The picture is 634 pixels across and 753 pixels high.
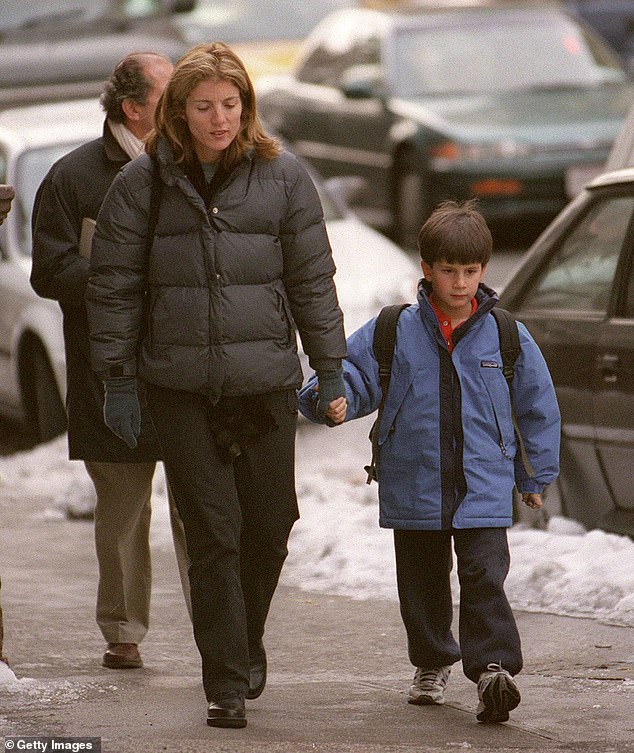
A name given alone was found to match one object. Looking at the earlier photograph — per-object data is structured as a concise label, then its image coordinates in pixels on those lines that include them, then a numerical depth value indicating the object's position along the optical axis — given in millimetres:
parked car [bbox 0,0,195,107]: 28000
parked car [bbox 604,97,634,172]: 16281
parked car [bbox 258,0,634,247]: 30344
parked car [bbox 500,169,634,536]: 14211
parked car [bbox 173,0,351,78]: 38500
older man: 12242
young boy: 10828
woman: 10477
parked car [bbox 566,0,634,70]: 54781
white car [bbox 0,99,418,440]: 20380
